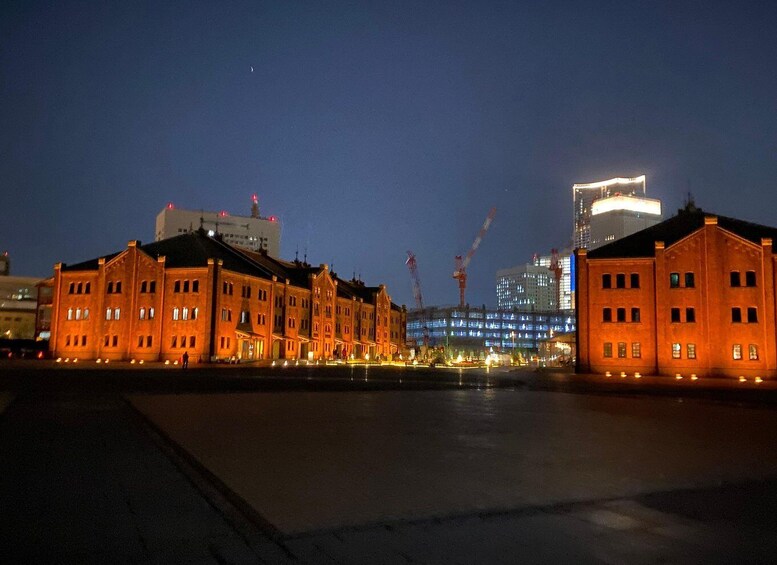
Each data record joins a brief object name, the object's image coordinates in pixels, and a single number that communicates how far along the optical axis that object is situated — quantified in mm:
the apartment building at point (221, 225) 181750
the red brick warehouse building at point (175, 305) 67812
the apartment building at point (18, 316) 126562
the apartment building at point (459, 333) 196375
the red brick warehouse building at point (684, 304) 52938
